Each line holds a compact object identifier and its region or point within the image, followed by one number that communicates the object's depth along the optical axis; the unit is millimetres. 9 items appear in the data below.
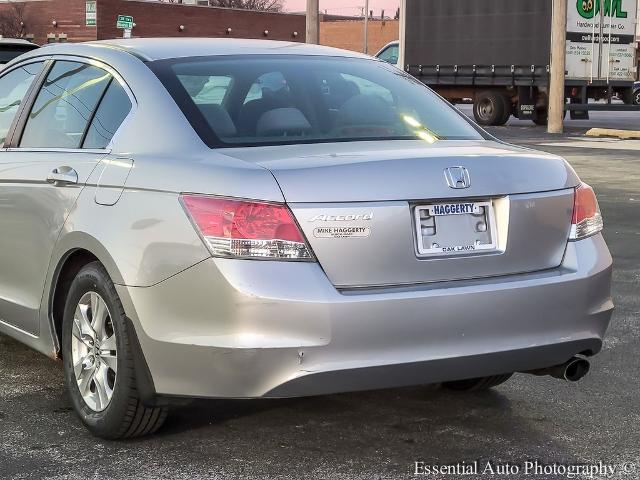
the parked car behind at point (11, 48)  11961
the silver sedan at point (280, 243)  4078
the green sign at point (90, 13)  28297
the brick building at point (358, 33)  93688
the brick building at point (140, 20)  52750
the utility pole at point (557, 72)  26750
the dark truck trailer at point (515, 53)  28953
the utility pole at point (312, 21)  29859
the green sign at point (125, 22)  26625
